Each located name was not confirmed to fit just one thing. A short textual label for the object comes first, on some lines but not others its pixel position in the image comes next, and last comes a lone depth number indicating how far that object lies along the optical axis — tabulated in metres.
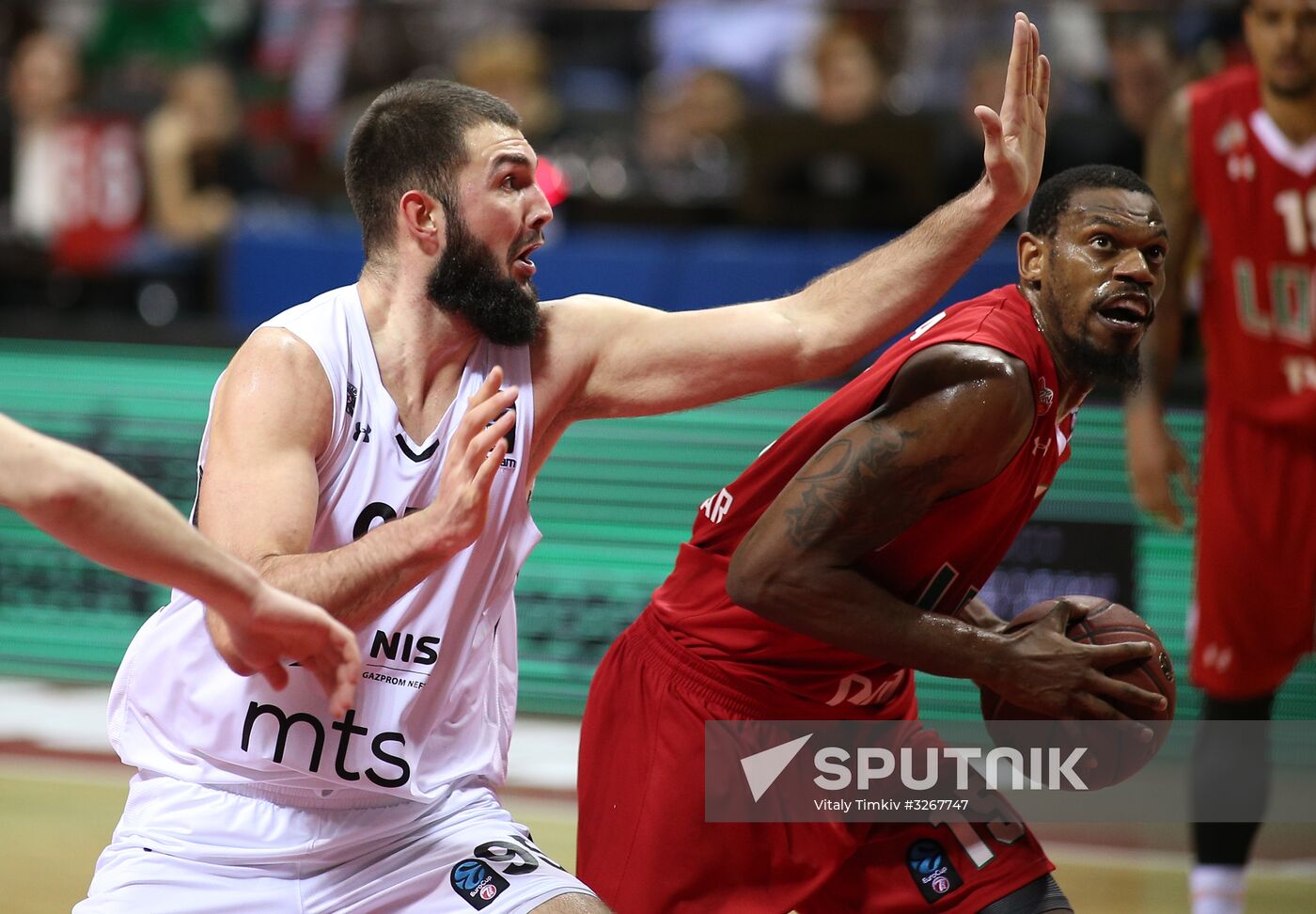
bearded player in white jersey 6.14
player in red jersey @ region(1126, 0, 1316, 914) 10.10
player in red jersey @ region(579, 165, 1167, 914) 6.27
